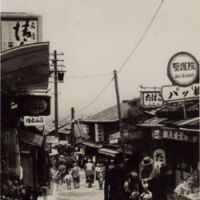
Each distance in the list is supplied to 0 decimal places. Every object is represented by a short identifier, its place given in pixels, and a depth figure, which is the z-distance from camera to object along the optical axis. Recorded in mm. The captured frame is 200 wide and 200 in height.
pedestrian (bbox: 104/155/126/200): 13992
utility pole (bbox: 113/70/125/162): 22922
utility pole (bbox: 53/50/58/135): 25956
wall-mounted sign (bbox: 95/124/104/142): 37166
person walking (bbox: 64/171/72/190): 23450
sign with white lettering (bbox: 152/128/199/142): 13414
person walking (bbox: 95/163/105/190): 23572
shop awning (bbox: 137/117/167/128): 17375
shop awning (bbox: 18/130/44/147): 11891
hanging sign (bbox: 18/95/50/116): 11016
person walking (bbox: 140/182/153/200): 13328
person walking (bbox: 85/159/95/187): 23886
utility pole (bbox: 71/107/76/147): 44219
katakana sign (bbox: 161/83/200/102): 12180
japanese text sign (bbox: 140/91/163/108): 17406
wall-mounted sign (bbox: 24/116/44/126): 14577
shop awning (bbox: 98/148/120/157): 28972
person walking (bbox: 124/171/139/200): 13984
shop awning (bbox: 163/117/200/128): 12652
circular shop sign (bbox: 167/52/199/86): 11953
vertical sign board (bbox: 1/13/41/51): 10570
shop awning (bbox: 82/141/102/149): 37306
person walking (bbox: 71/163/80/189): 23297
